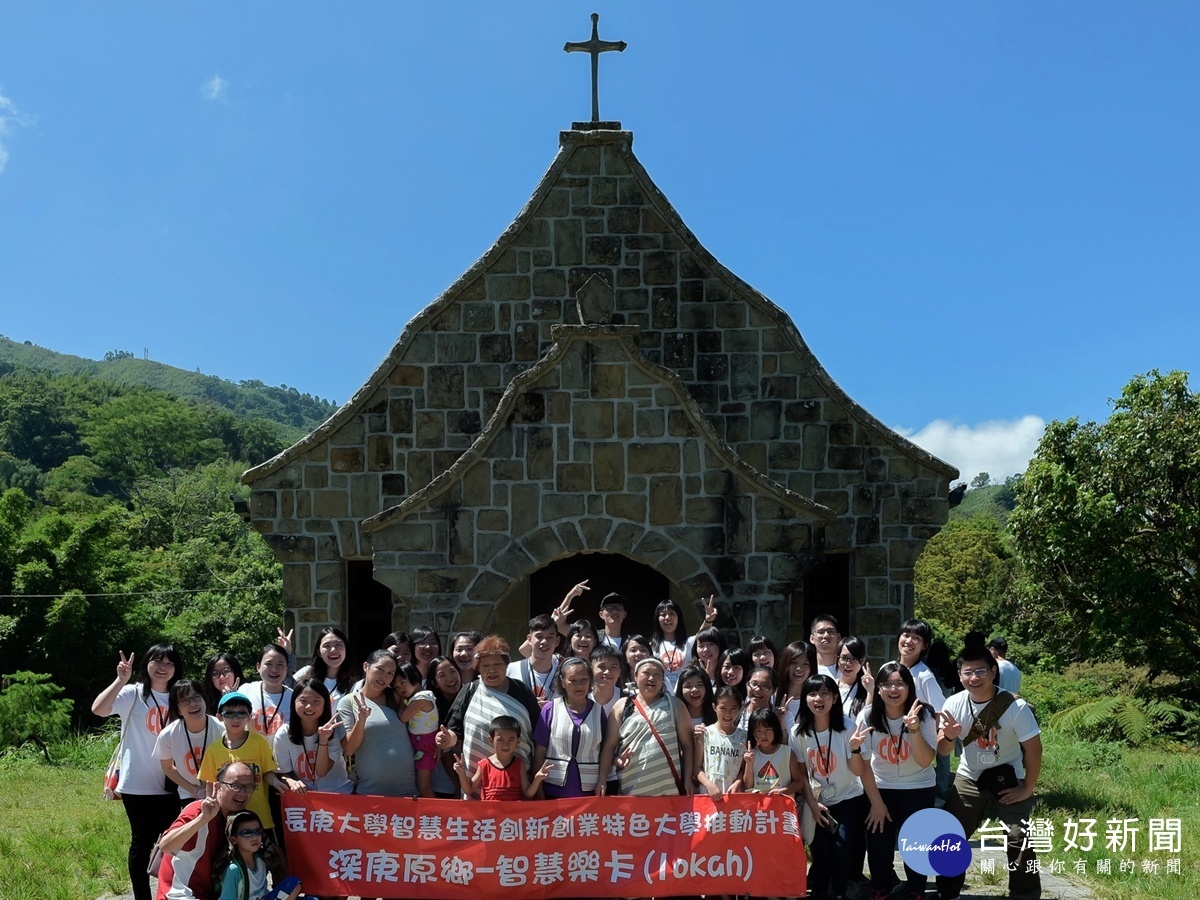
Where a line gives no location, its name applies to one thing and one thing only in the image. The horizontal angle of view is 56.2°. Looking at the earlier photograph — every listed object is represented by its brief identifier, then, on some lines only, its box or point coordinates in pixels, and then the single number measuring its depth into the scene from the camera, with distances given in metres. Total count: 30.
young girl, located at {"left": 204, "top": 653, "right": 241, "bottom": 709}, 7.49
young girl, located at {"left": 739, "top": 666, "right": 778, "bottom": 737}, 6.95
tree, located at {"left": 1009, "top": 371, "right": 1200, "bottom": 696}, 18.61
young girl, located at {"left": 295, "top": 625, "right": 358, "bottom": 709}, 7.64
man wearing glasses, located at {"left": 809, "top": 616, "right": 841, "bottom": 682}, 8.08
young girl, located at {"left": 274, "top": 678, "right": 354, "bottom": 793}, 6.61
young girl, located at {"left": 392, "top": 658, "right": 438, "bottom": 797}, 6.86
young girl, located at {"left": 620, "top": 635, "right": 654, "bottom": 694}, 7.77
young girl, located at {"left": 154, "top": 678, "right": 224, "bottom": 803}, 6.53
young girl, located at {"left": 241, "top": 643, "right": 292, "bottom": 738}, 7.05
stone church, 12.41
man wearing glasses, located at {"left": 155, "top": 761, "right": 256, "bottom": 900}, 5.87
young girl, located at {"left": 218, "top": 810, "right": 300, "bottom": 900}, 5.91
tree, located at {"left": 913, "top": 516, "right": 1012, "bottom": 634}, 37.59
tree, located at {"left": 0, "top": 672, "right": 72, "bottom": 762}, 15.76
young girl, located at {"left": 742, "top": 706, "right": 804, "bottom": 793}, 6.68
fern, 16.98
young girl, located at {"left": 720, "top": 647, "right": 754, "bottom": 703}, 7.36
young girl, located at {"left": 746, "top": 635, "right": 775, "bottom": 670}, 7.57
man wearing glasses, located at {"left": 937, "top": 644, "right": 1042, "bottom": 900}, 6.68
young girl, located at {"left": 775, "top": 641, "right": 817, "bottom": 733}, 7.52
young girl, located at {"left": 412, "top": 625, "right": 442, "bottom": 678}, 7.88
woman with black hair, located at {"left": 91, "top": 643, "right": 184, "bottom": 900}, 6.68
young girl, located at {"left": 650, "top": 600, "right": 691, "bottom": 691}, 8.48
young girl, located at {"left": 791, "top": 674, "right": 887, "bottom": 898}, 6.81
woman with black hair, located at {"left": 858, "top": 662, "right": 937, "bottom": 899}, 6.77
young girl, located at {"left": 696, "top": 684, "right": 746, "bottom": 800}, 6.68
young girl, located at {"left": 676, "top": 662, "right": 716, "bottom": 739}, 7.01
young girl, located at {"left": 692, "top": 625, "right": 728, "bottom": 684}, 7.84
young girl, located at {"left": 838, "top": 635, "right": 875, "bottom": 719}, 7.54
